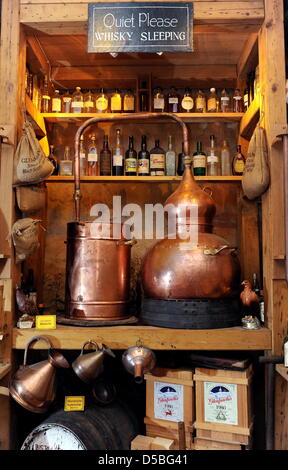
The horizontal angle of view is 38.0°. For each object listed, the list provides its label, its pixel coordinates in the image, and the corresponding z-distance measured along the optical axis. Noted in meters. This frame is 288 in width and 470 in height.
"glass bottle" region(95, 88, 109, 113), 3.47
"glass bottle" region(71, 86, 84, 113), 3.49
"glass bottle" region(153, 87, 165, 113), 3.45
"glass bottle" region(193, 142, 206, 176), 3.42
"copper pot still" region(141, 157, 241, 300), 2.56
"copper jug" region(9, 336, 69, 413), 2.32
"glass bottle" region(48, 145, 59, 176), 3.55
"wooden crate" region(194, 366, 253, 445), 2.39
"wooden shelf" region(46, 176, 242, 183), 3.27
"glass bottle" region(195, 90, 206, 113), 3.52
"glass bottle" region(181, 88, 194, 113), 3.45
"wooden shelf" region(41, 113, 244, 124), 3.28
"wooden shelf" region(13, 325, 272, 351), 2.48
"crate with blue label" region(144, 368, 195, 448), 2.48
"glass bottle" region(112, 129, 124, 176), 3.43
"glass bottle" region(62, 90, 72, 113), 3.55
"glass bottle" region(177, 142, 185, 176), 3.53
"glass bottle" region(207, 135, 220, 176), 3.45
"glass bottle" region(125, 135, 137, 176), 3.38
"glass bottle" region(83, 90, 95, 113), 3.61
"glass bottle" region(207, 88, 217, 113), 3.49
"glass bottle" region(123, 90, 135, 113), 3.51
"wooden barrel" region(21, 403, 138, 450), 2.22
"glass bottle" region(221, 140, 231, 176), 3.52
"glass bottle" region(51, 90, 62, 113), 3.52
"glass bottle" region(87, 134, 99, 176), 3.47
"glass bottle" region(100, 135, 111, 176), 3.47
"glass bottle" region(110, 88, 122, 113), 3.50
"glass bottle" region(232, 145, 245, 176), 3.44
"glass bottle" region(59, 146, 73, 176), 3.53
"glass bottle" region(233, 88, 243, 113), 3.49
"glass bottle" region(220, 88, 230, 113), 3.55
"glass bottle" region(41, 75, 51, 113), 3.52
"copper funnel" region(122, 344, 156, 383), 2.33
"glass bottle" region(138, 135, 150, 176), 3.39
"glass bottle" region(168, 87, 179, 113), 3.53
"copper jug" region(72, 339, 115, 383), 2.36
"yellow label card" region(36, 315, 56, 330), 2.56
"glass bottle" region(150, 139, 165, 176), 3.38
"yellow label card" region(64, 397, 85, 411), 2.47
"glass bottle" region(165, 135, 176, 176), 3.46
